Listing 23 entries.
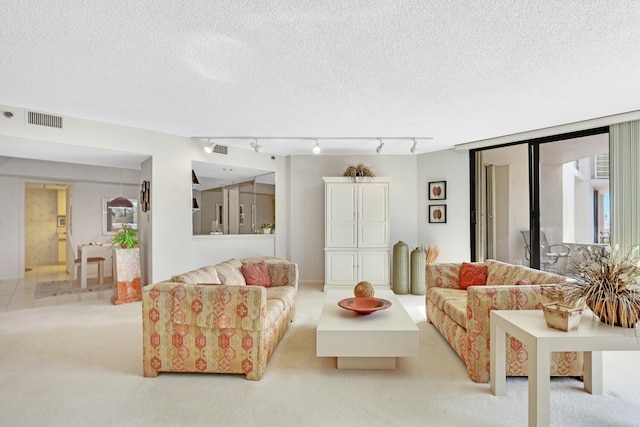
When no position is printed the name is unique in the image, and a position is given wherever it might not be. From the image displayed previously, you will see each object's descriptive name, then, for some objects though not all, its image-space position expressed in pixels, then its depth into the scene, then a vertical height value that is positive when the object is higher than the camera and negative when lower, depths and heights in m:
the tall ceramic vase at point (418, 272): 5.75 -0.99
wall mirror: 7.07 +0.32
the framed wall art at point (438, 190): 6.25 +0.43
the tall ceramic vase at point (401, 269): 5.83 -0.95
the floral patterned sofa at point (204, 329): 2.61 -0.89
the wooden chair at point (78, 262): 6.56 -0.90
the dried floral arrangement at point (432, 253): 6.10 -0.71
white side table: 1.88 -0.73
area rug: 5.75 -1.31
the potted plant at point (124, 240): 5.11 -0.37
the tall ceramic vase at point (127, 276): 5.02 -0.91
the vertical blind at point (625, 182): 4.02 +0.37
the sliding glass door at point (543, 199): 4.55 +0.20
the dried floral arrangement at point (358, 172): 6.01 +0.74
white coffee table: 2.68 -1.02
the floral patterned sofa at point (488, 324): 2.60 -0.93
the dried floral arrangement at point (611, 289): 1.95 -0.45
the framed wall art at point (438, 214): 6.25 -0.01
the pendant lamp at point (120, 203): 6.72 +0.24
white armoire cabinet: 5.99 -0.37
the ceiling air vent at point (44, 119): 4.04 +1.16
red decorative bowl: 3.02 -0.85
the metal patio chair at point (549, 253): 4.88 -0.59
